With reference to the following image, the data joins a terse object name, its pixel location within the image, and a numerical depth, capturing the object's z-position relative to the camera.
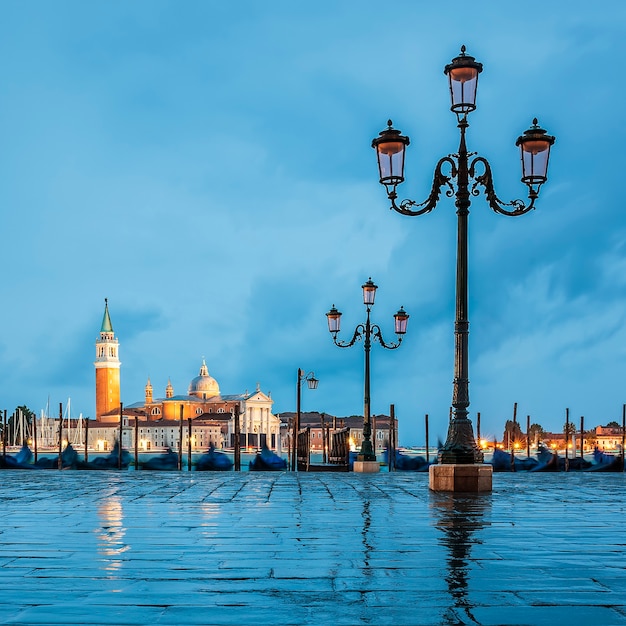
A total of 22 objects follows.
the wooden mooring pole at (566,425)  46.05
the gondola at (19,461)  35.34
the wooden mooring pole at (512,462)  34.10
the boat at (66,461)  40.84
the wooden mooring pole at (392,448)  38.72
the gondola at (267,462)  37.81
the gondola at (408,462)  36.03
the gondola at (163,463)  39.53
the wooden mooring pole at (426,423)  40.97
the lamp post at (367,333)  21.89
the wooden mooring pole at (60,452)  40.37
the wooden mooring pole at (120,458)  37.70
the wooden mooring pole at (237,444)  35.43
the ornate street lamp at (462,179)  11.73
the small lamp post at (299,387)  32.27
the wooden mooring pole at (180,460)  39.04
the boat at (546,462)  33.94
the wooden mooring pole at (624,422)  45.21
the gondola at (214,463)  36.88
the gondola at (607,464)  32.69
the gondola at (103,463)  40.47
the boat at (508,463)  35.81
